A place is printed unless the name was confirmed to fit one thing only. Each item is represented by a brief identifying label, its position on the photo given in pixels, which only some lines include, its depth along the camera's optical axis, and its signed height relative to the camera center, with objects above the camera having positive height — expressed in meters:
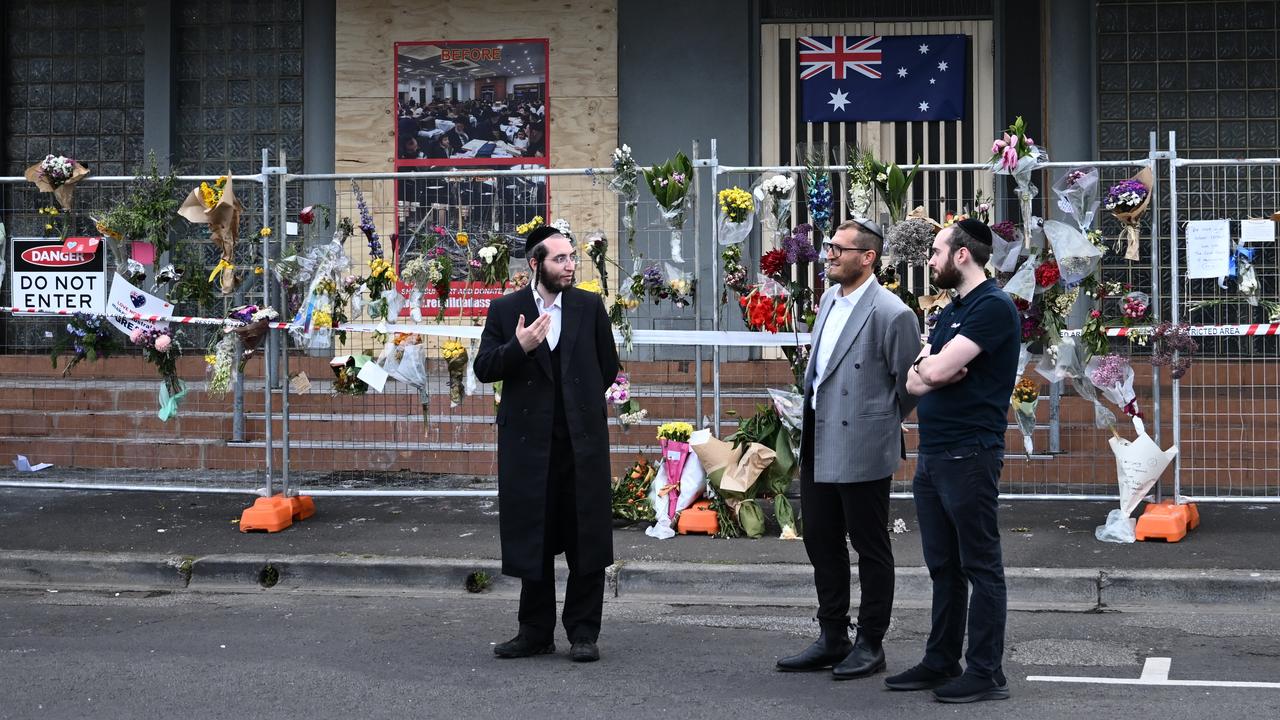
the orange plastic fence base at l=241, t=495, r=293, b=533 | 9.28 -0.90
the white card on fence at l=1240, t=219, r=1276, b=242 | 8.55 +0.87
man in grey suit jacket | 6.00 -0.27
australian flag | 12.42 +2.64
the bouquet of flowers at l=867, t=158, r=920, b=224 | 8.78 +1.20
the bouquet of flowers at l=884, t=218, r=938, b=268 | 8.16 +0.78
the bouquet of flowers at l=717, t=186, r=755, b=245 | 9.00 +1.04
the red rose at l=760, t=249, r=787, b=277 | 8.84 +0.72
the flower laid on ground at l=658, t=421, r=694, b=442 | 9.14 -0.35
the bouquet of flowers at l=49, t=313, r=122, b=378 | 9.80 +0.30
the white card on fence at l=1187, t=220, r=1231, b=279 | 8.61 +0.77
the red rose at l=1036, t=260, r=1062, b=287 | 8.62 +0.62
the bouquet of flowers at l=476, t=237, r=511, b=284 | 9.08 +0.75
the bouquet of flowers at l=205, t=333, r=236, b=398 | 9.44 +0.13
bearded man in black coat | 6.47 -0.35
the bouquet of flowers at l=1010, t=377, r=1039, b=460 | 8.95 -0.18
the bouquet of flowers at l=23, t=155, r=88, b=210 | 9.75 +1.41
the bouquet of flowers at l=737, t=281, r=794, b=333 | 9.06 +0.44
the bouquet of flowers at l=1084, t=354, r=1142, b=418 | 8.70 -0.01
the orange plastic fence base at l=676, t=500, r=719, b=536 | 9.05 -0.92
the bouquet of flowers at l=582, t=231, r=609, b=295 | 9.13 +0.82
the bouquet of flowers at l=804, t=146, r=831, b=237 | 8.88 +1.15
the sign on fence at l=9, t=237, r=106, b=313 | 9.70 +0.72
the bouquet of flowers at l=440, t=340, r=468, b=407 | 9.28 +0.10
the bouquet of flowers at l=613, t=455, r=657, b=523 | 9.34 -0.77
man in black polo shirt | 5.60 -0.32
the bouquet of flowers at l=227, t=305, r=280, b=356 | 9.37 +0.38
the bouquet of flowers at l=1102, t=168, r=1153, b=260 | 8.62 +1.06
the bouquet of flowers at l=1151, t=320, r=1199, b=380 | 8.59 +0.17
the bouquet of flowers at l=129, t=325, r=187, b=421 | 9.67 +0.16
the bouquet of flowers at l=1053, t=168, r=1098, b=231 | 8.73 +1.11
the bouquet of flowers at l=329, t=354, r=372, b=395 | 9.31 +0.04
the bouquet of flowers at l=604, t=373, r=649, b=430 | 9.12 -0.15
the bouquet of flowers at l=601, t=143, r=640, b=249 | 9.15 +1.26
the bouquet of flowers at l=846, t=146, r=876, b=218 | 8.80 +1.20
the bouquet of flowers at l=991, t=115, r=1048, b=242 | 8.63 +1.31
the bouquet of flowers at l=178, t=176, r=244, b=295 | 9.44 +1.11
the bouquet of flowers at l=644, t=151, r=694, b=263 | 9.11 +1.22
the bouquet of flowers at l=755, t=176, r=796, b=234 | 8.99 +1.14
